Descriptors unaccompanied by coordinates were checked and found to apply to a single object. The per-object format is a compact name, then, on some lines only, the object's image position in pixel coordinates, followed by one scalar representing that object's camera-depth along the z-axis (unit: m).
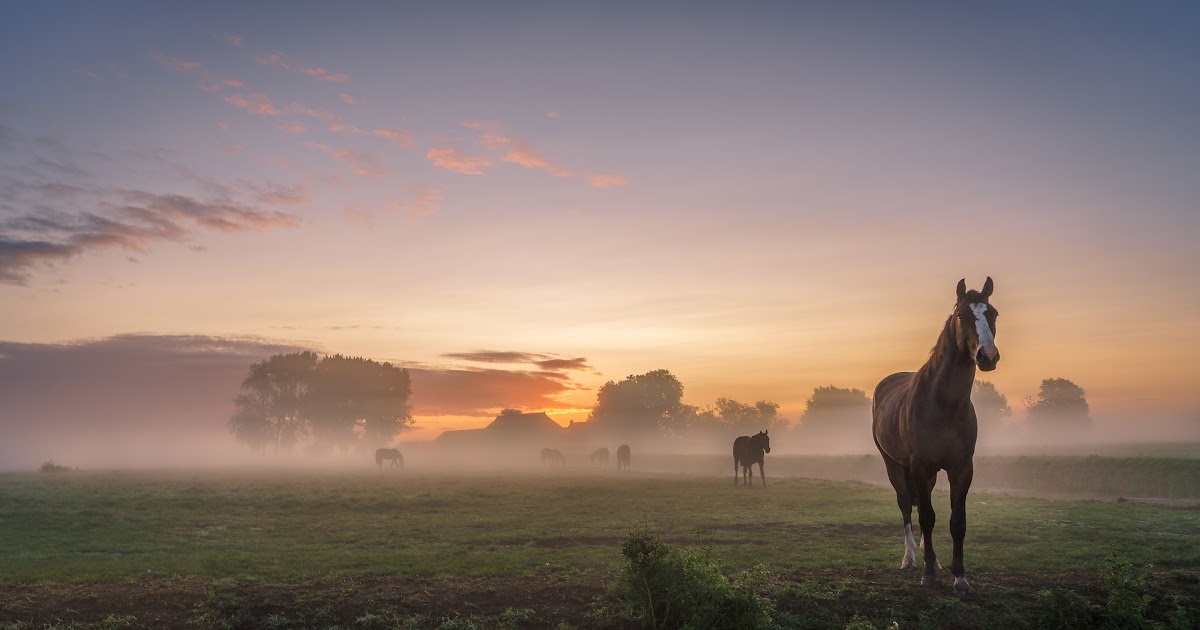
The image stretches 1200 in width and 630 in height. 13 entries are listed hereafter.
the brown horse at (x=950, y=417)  9.24
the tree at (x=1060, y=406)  141.88
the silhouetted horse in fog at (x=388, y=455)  75.94
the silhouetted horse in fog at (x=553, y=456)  88.88
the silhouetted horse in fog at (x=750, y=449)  37.56
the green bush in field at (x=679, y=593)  7.48
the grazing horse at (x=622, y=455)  72.19
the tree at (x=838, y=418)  163.25
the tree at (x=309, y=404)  90.31
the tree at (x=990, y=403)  158.25
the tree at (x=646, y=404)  130.75
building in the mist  144.75
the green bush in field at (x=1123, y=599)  7.50
